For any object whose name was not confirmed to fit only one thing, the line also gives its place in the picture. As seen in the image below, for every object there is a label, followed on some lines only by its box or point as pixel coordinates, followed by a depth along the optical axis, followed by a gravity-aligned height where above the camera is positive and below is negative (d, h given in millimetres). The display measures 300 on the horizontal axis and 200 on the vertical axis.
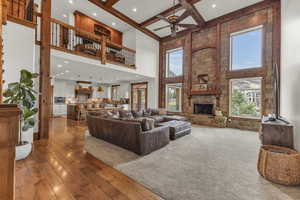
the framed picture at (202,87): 6896 +692
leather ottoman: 4105 -930
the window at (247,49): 5652 +2321
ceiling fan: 4378 +2690
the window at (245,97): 5656 +157
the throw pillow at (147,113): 6196 -625
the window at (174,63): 8273 +2395
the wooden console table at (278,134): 2184 -557
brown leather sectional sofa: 2914 -866
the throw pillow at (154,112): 6520 -599
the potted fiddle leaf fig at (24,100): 2520 -31
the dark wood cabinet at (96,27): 6383 +3798
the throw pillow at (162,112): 6921 -631
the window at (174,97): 8445 +189
